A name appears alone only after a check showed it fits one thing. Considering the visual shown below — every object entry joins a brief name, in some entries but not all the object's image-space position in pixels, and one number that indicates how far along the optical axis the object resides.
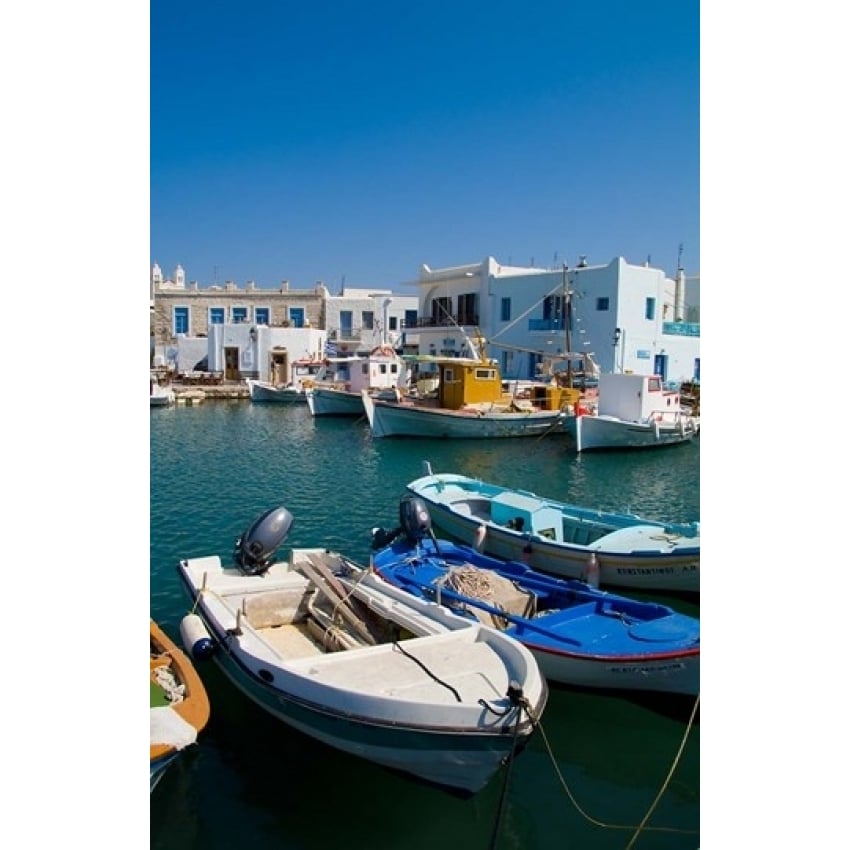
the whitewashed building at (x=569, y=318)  27.20
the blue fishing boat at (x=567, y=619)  5.95
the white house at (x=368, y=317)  41.00
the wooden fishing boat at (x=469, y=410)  22.06
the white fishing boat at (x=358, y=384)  27.48
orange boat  4.19
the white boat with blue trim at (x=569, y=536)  8.44
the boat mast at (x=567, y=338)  24.78
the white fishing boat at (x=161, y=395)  29.51
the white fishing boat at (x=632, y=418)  20.23
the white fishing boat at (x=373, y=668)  4.46
